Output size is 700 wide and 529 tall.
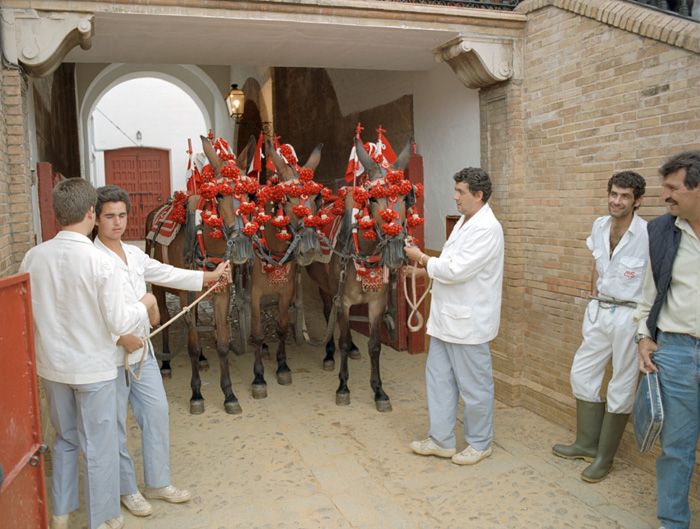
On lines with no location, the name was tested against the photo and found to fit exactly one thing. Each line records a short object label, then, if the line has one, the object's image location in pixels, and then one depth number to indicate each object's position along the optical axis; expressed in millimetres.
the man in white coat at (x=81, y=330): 3043
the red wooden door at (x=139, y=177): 20656
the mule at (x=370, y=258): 4906
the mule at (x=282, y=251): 5293
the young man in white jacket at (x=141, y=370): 3406
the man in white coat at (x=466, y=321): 4062
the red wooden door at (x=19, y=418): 2555
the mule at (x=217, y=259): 5059
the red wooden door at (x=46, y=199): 4816
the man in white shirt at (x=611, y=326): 3873
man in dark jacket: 3059
